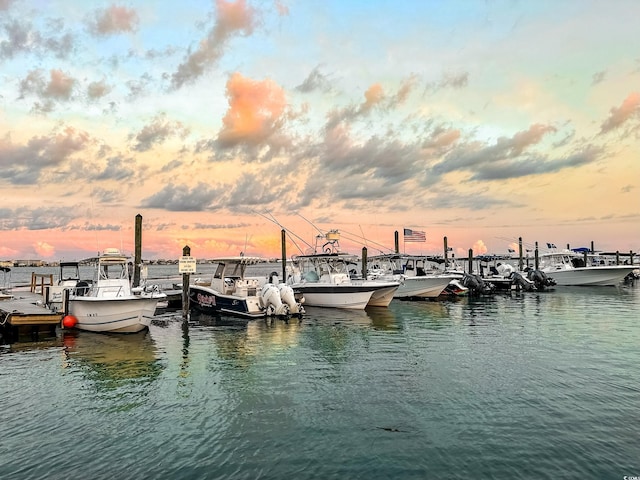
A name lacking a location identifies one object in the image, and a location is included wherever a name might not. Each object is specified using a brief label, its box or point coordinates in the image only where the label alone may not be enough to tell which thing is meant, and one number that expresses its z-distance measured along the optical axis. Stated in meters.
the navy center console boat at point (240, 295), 24.80
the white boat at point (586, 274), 49.72
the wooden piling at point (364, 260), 36.54
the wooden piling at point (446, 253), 45.35
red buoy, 19.72
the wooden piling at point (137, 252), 25.67
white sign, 22.30
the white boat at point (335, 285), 28.52
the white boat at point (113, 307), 19.09
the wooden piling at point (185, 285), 22.72
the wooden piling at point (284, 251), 36.09
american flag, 39.88
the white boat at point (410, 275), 36.16
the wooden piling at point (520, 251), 58.22
